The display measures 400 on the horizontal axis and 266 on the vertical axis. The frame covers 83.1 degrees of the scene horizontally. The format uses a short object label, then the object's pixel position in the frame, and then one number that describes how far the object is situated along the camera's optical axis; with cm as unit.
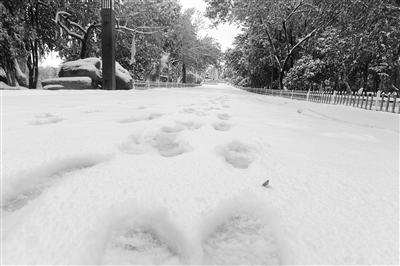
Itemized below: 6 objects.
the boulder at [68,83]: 747
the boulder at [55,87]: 737
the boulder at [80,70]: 841
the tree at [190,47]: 1988
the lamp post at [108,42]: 772
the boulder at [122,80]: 956
